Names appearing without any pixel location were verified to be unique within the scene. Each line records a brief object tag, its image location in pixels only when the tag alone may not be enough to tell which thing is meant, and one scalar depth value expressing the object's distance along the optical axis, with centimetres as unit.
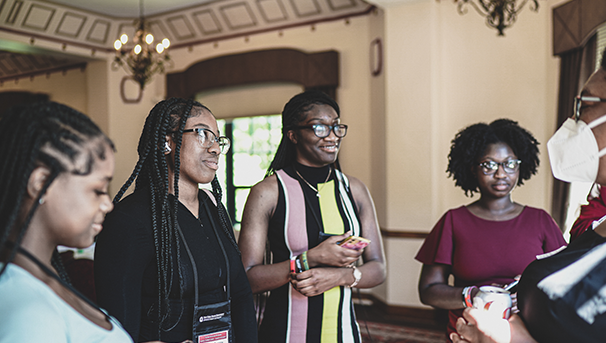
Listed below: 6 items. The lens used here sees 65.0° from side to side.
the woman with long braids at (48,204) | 84
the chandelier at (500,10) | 362
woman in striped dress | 190
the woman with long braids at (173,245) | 135
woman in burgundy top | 204
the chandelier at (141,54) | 496
